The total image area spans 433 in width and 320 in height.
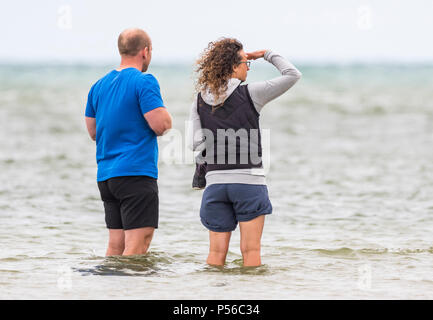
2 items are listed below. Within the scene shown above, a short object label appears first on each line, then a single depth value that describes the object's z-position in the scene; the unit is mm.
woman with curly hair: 9141
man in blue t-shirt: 9172
